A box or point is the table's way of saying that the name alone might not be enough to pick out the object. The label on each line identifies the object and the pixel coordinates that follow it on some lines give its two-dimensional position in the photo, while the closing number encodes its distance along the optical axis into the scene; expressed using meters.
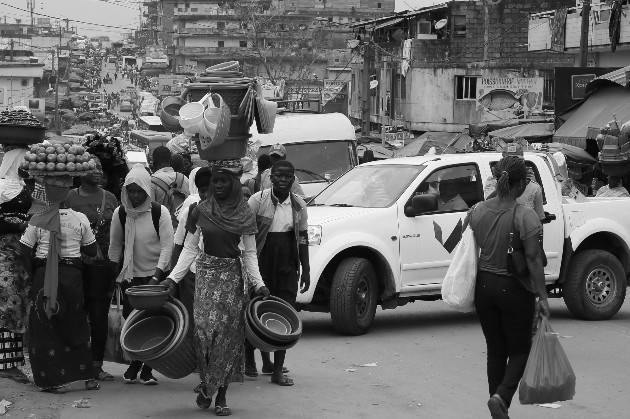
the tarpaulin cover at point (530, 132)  31.77
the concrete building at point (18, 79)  100.38
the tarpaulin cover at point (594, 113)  26.16
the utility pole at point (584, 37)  31.09
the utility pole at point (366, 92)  56.69
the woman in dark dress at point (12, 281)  9.24
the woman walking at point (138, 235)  9.34
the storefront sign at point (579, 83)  30.23
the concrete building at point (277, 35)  82.69
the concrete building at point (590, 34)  36.31
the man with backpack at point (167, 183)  12.24
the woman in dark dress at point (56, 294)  8.80
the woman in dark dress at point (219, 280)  8.35
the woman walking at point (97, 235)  9.38
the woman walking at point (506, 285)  7.50
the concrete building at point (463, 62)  53.03
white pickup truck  12.12
